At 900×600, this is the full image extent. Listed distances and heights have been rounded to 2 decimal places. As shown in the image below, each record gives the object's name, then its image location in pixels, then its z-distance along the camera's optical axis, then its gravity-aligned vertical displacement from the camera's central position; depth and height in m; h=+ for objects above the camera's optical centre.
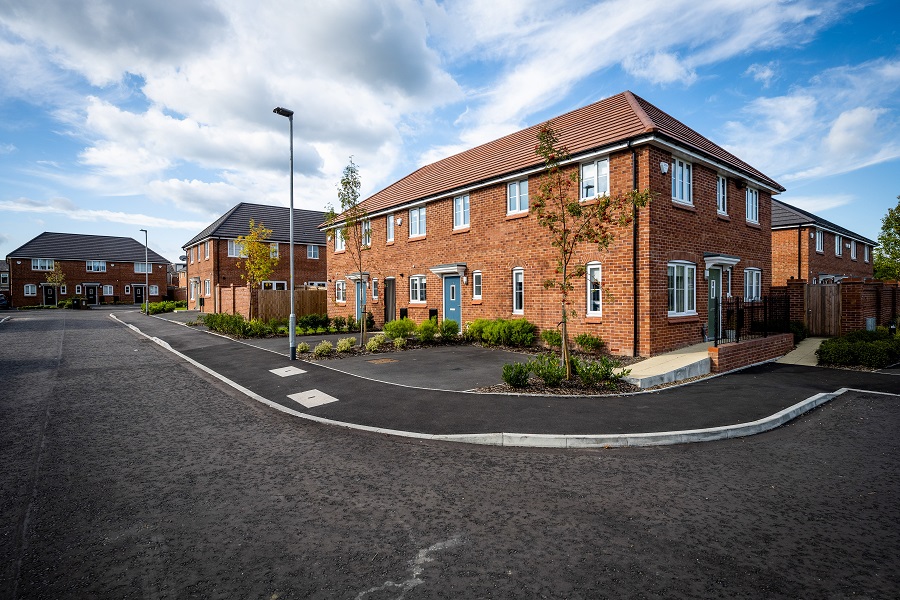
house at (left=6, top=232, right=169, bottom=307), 53.88 +3.87
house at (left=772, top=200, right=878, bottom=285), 26.30 +2.93
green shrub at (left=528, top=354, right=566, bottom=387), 9.12 -1.54
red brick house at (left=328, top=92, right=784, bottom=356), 12.62 +2.13
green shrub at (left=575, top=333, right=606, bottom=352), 12.99 -1.35
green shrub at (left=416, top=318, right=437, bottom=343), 16.03 -1.22
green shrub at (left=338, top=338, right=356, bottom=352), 14.23 -1.49
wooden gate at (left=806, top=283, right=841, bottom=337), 16.61 -0.56
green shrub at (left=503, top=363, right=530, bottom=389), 9.02 -1.58
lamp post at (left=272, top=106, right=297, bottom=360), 13.59 +5.52
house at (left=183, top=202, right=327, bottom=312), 36.12 +4.06
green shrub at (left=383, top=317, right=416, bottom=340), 16.75 -1.17
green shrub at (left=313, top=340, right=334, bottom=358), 13.78 -1.61
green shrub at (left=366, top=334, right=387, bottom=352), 14.71 -1.55
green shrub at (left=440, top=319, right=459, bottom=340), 16.56 -1.20
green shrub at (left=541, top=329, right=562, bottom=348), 13.91 -1.30
